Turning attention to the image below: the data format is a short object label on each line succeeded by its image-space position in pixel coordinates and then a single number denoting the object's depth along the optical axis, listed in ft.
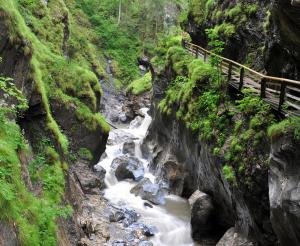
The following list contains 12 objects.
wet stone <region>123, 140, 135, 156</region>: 94.32
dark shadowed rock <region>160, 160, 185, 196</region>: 73.46
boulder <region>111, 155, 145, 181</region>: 78.33
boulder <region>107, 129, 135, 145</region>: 99.64
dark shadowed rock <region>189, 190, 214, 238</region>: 55.93
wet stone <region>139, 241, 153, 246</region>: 52.44
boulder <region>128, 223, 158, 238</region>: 55.72
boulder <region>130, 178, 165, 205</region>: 68.64
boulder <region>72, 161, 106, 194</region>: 62.49
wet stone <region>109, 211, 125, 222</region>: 58.54
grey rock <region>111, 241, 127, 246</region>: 50.80
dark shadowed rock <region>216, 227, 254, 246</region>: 45.26
